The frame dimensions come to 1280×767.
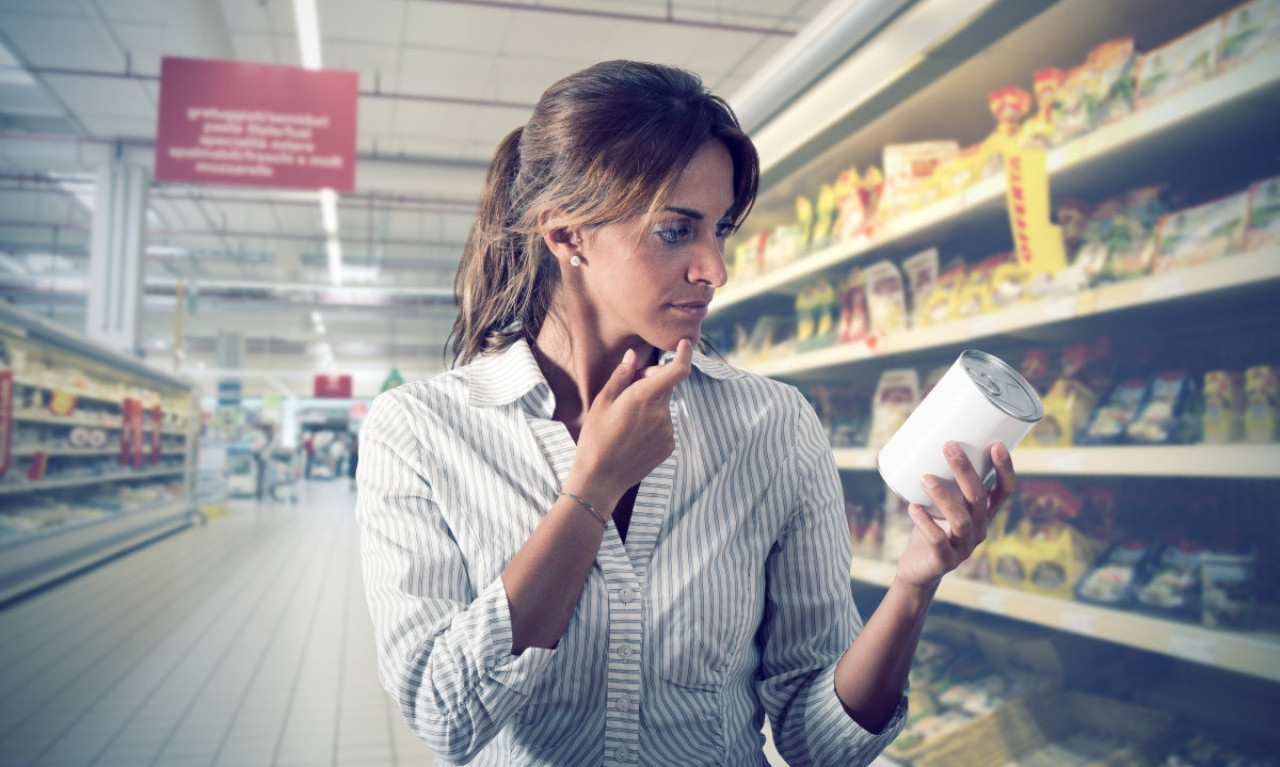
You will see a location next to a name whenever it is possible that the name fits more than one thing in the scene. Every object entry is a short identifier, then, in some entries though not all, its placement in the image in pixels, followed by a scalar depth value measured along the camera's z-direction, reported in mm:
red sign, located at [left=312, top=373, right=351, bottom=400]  18219
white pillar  8234
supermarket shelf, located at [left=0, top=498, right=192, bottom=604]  4855
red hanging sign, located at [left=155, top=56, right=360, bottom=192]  4875
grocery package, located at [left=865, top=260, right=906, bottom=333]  2436
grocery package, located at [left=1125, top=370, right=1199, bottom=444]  1673
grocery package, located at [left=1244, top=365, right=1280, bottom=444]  1483
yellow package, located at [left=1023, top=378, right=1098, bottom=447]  1905
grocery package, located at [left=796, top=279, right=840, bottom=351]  2748
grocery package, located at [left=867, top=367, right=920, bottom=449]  2426
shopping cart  14579
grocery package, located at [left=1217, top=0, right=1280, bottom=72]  1433
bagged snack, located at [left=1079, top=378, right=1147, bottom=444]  1786
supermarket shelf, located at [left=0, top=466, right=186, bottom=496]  5129
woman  873
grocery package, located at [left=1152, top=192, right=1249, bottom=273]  1542
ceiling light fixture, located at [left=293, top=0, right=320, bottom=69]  4840
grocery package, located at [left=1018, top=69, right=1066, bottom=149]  1934
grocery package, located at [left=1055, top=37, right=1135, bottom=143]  1775
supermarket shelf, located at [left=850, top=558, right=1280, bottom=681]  1394
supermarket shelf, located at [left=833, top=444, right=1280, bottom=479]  1403
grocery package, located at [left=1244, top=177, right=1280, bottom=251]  1459
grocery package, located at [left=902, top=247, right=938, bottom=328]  2338
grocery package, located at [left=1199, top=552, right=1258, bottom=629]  1519
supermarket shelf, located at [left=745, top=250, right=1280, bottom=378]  1415
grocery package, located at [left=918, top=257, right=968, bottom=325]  2213
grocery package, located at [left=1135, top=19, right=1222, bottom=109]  1566
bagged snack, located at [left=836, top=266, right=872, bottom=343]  2596
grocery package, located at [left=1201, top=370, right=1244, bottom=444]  1581
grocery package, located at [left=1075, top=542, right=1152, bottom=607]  1744
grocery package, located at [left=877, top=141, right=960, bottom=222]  2344
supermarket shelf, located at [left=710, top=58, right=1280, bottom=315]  1436
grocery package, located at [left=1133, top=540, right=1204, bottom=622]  1628
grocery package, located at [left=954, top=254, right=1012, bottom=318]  2109
